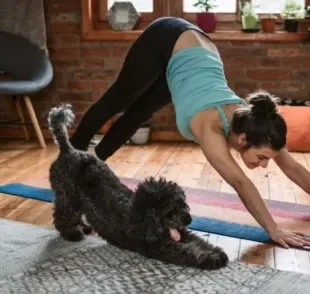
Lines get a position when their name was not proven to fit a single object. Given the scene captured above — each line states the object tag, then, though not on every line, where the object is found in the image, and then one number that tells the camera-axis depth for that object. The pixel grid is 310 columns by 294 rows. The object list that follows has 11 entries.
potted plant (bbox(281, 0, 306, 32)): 3.95
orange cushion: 3.77
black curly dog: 1.75
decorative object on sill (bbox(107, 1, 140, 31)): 4.14
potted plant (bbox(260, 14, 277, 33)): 4.01
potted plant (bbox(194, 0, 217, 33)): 4.06
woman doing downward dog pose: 1.93
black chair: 3.92
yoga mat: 2.14
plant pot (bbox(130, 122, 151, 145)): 4.09
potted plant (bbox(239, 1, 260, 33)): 4.00
